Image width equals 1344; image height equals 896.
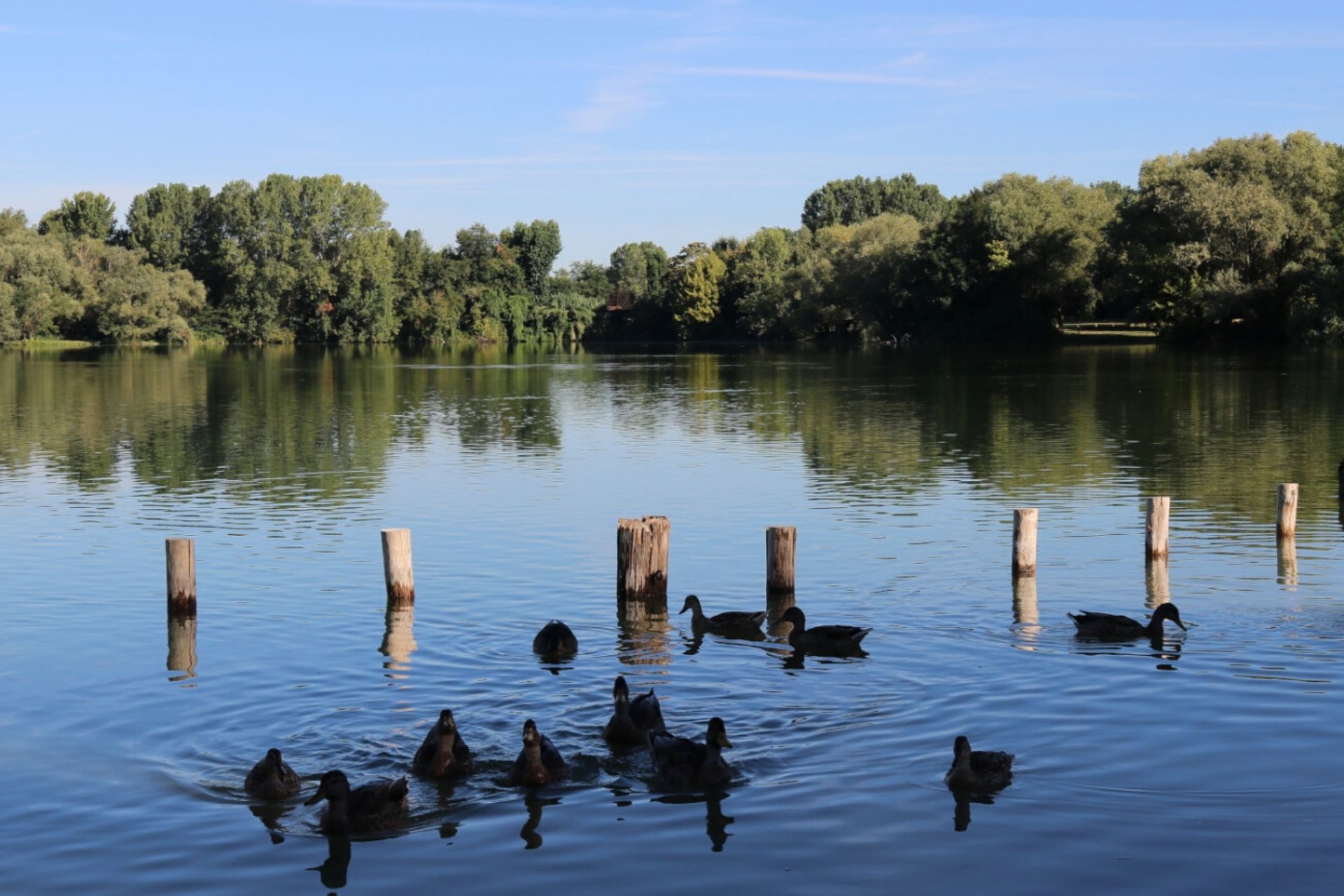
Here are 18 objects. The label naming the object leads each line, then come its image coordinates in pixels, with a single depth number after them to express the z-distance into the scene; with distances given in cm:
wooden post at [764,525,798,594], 2197
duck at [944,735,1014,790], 1294
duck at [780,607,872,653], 1817
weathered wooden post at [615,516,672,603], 2152
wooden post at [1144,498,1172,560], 2383
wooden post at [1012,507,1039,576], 2261
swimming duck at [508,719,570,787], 1333
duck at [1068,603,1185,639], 1852
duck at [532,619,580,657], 1831
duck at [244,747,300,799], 1309
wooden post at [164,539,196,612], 2083
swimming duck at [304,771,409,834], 1230
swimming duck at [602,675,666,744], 1445
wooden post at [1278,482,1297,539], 2520
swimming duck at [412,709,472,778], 1350
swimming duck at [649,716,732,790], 1332
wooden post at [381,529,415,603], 2133
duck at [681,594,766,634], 1962
